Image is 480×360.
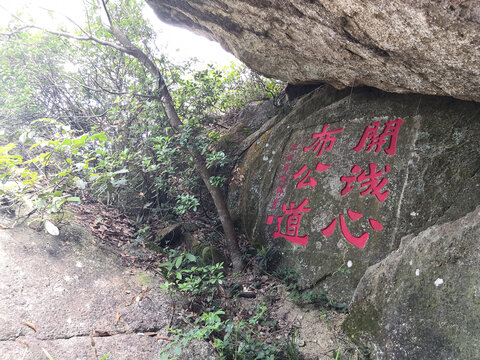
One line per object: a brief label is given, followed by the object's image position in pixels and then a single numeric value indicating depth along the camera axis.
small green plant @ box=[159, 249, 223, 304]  3.82
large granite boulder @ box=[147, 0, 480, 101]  2.60
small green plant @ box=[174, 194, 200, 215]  4.97
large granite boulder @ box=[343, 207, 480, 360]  2.30
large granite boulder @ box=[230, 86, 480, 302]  3.56
